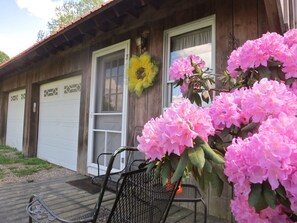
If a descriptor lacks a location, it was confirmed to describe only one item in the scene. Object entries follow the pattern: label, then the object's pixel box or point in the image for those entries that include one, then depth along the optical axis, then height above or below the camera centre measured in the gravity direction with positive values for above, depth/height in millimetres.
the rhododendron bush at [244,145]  596 -53
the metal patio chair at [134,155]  2820 -433
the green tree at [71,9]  17375 +8827
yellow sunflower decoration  3347 +807
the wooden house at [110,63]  2732 +1079
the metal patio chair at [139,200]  1208 -415
